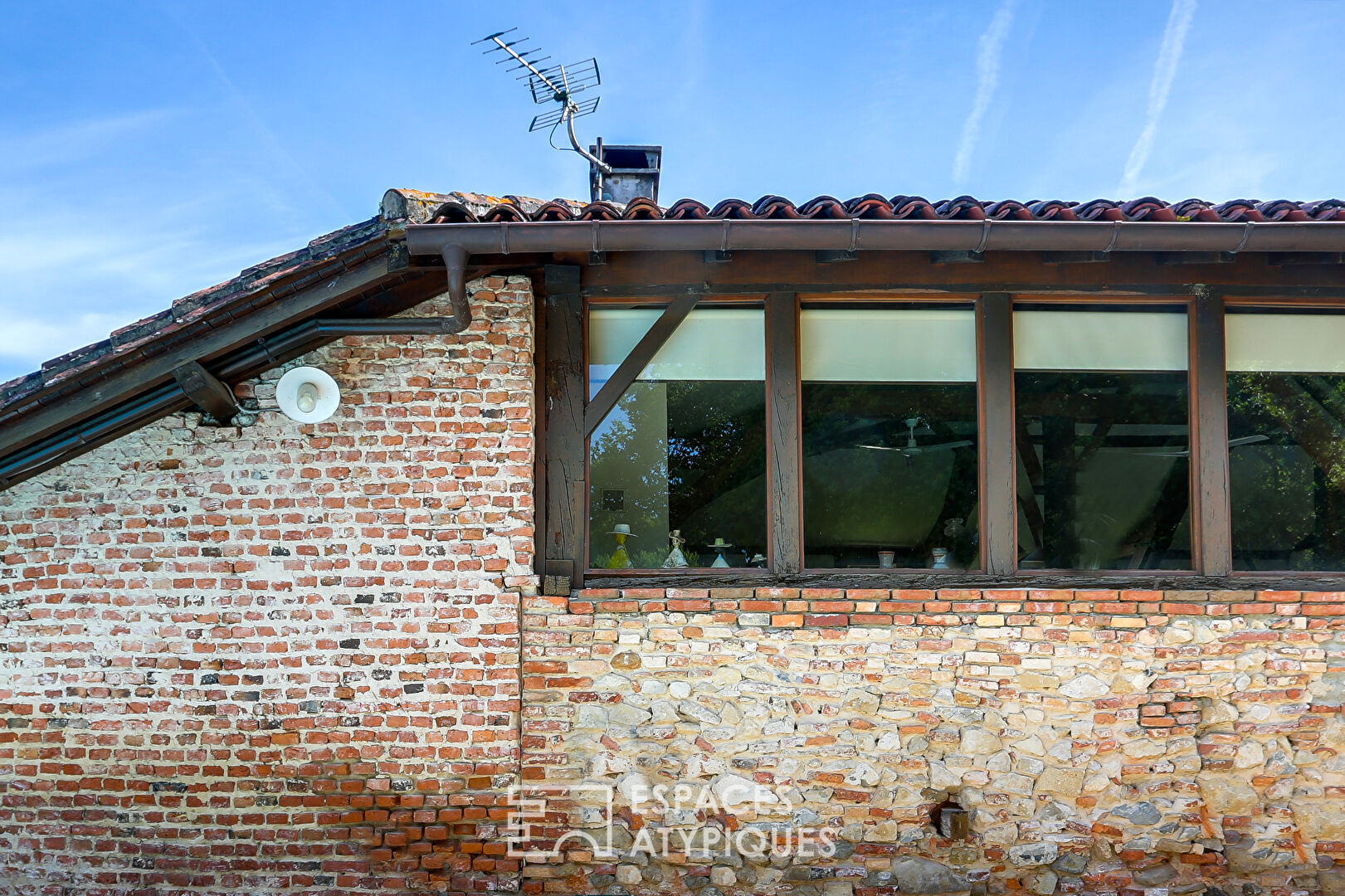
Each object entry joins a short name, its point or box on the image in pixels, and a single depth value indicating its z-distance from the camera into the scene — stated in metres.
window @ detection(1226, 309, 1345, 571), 4.79
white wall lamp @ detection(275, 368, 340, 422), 4.28
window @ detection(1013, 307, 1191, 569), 4.77
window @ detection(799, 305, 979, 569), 4.73
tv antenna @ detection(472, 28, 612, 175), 6.74
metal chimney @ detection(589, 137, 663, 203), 6.54
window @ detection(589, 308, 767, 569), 4.75
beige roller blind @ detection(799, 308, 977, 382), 4.84
